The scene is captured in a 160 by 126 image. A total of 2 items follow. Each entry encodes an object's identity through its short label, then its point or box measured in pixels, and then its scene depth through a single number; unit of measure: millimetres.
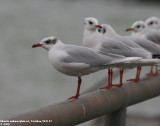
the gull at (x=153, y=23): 10398
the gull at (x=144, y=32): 8805
